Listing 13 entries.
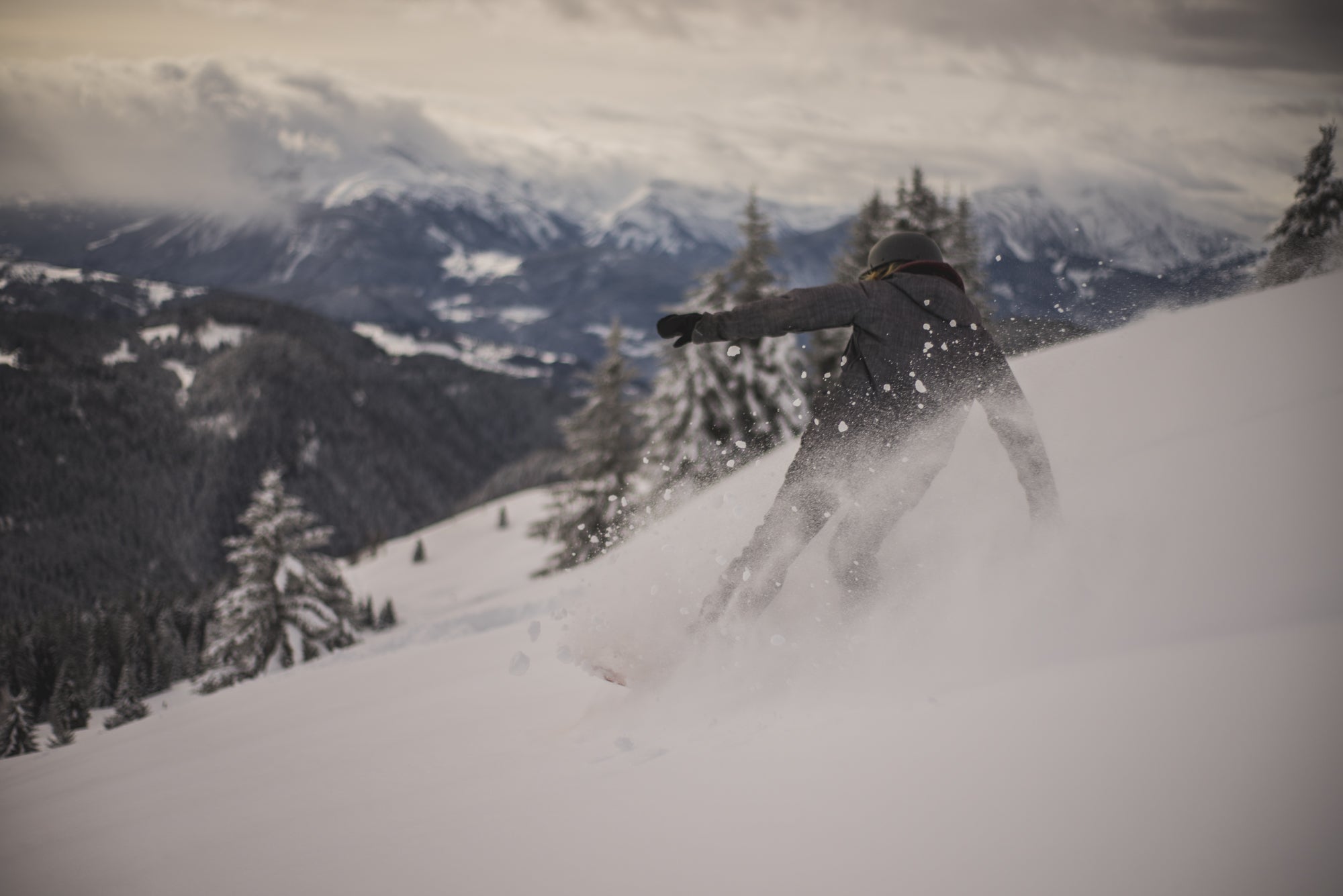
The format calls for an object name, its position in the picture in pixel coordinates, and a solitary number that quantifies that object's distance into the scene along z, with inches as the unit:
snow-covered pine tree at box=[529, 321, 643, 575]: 893.8
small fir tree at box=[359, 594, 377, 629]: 2138.5
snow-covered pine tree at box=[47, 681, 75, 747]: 1859.0
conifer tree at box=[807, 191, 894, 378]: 928.3
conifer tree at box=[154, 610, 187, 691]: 2610.7
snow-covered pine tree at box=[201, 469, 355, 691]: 828.6
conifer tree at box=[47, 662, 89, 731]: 1904.5
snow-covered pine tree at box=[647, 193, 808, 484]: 710.5
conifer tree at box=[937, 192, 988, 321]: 924.6
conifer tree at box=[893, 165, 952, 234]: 848.3
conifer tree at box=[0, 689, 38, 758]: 1151.0
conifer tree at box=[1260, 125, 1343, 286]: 793.6
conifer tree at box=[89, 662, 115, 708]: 2399.1
